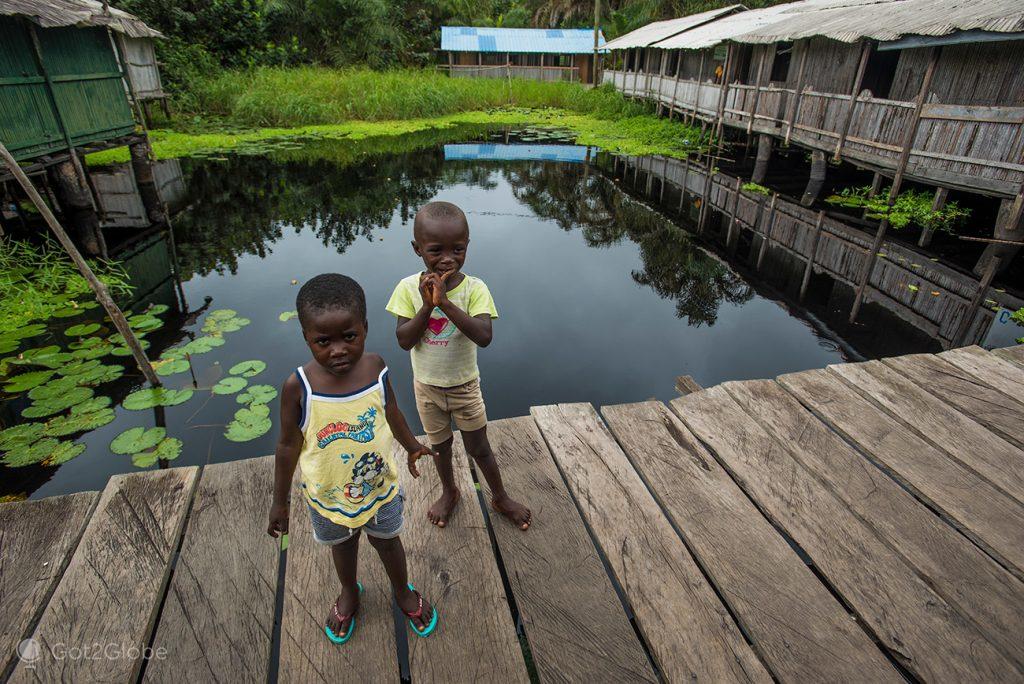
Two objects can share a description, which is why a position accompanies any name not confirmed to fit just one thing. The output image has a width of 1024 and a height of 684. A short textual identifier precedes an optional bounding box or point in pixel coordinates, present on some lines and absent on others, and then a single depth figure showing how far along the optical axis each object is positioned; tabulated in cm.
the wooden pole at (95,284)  305
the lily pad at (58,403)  373
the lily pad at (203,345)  473
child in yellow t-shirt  172
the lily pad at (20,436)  344
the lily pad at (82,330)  477
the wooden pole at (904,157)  700
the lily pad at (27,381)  390
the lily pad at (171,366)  436
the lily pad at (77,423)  361
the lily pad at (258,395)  413
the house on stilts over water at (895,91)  666
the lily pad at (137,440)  354
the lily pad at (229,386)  421
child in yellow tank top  141
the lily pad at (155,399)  397
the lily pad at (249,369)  446
